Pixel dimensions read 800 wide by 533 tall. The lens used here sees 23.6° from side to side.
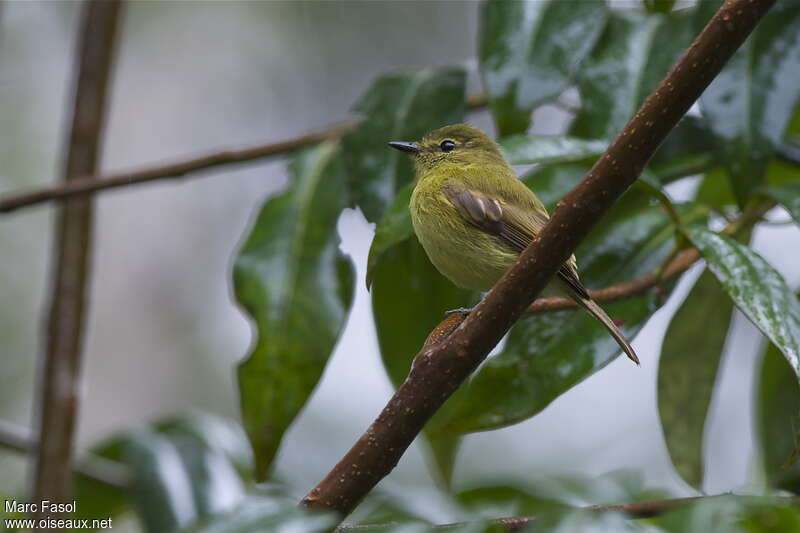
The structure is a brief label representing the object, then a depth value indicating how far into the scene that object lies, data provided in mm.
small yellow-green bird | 4680
